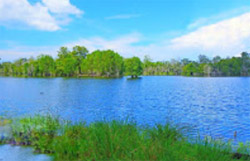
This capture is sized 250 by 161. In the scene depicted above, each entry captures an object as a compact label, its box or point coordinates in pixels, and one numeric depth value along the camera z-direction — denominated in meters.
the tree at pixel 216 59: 192.77
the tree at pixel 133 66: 124.81
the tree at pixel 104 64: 123.44
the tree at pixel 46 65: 145.88
